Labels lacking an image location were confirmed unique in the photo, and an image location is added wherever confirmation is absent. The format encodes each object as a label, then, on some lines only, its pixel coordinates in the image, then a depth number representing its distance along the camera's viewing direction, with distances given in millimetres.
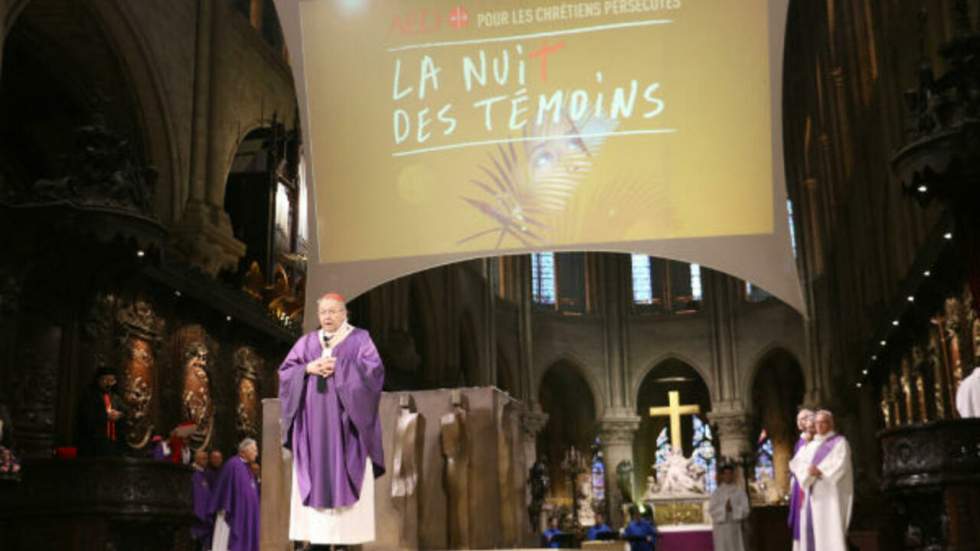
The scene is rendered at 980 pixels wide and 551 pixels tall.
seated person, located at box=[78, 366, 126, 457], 9562
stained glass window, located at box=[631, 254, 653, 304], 38156
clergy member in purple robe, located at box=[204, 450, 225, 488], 11922
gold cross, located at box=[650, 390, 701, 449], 28281
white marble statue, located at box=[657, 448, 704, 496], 27391
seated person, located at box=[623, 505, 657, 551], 16328
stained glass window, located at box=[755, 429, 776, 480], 35688
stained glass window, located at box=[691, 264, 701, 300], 37938
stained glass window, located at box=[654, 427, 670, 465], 29000
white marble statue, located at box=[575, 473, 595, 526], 31906
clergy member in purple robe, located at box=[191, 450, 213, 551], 11477
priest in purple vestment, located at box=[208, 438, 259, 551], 11406
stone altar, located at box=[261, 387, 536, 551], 8031
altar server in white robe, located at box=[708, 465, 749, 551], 15312
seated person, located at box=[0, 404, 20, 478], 8195
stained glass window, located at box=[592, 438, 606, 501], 35844
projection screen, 8750
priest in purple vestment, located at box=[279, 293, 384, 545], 6844
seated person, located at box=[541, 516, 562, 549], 18156
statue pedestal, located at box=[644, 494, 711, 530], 26125
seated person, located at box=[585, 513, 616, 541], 20859
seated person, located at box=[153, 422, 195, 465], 11344
